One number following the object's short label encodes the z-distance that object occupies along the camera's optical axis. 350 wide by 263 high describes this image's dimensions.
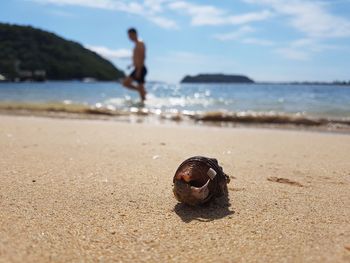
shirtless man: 10.60
